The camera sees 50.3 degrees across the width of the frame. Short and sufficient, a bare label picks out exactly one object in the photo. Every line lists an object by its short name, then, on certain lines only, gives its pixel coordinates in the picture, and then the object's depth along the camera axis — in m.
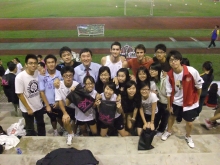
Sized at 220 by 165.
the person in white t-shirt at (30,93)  4.12
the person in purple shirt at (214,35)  13.66
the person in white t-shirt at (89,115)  4.08
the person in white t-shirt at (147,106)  4.12
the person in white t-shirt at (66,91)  4.04
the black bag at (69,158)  3.25
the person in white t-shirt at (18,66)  7.90
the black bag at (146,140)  4.00
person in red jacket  3.89
